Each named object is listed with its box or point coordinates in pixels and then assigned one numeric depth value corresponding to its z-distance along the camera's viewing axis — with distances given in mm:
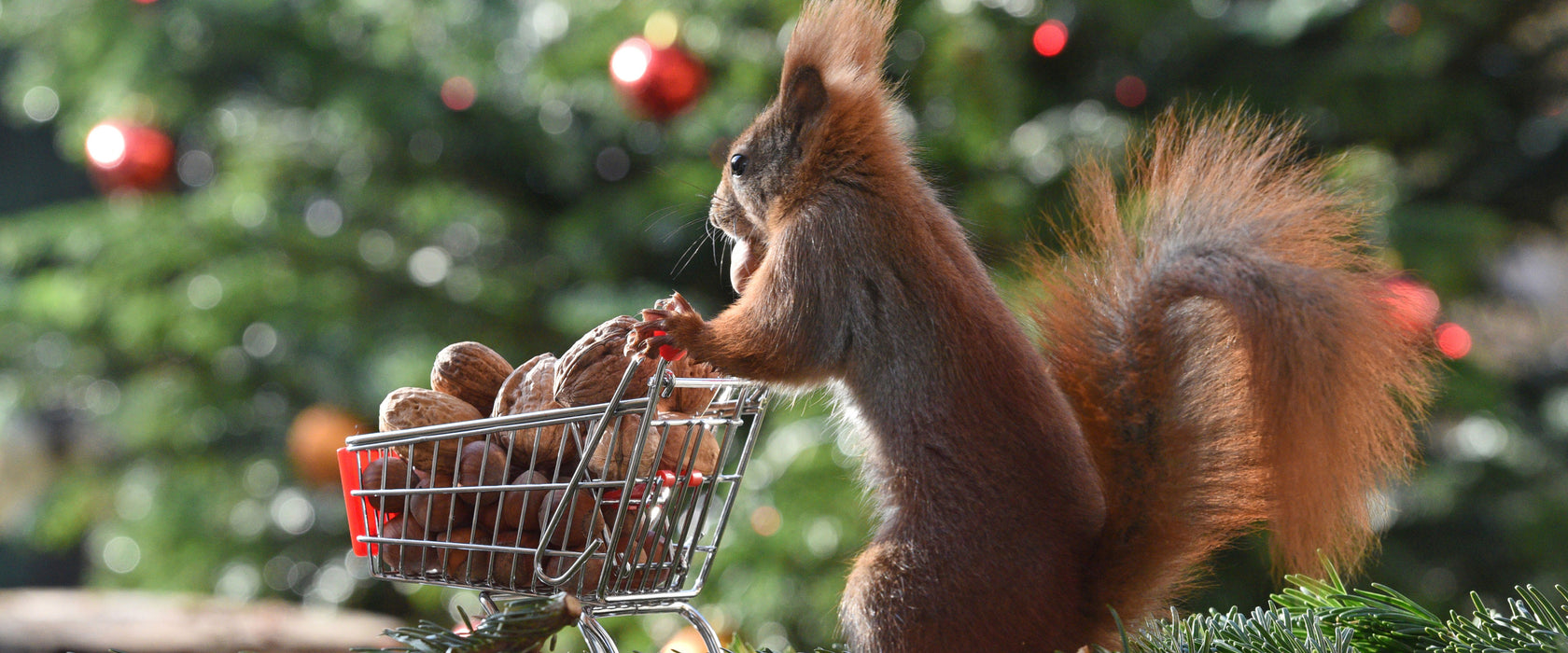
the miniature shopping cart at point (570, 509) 1940
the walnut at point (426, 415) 1960
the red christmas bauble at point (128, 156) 2874
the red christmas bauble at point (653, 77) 2301
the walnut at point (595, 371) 1960
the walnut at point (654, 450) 1950
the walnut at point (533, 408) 1962
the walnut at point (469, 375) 1994
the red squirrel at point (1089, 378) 1952
